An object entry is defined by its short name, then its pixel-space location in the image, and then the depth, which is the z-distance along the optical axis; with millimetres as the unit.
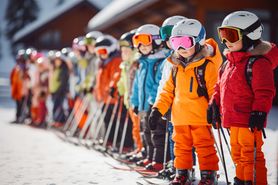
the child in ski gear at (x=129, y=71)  10173
